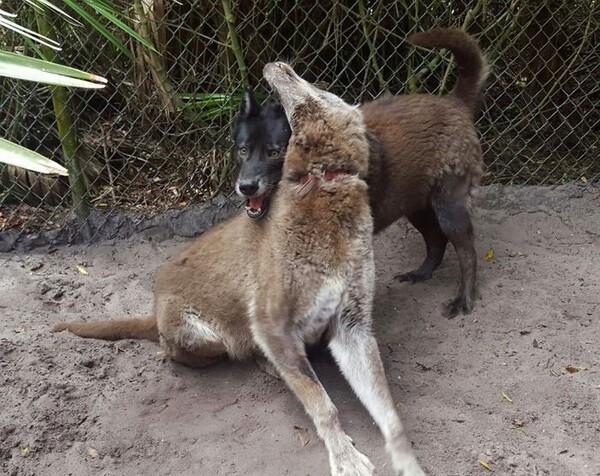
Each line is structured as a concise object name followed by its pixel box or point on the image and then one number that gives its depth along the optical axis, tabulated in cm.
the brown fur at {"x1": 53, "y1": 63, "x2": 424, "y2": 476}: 322
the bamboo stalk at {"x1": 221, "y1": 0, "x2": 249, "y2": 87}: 482
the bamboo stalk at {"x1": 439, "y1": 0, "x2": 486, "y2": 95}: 510
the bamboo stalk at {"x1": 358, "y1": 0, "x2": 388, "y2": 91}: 506
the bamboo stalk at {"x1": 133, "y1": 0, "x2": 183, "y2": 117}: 484
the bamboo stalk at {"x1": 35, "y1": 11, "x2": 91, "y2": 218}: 468
